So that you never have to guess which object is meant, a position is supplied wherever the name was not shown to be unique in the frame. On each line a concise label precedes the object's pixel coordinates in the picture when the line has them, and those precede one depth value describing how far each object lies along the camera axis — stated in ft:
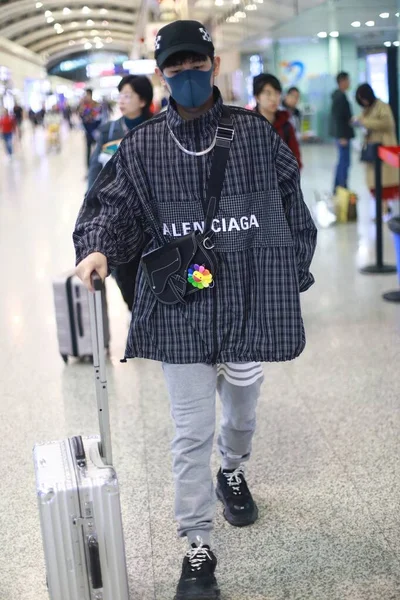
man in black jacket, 33.86
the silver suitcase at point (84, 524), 7.01
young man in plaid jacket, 7.75
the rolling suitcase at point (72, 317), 16.11
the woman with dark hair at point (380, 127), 28.68
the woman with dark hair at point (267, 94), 16.38
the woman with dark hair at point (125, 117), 14.65
